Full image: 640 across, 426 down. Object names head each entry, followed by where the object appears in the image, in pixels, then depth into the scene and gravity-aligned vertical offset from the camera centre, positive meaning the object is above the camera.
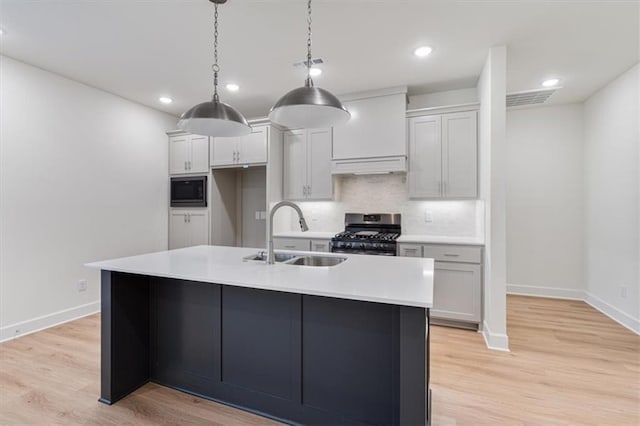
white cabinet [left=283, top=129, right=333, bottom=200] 4.14 +0.67
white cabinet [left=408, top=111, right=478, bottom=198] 3.52 +0.68
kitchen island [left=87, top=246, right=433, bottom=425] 1.52 -0.73
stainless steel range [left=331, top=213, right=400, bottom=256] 3.57 -0.26
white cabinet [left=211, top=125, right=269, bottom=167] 4.20 +0.90
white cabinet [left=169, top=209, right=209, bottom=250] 4.51 -0.21
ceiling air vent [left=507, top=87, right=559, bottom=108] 3.80 +1.51
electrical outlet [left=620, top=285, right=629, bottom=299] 3.36 -0.84
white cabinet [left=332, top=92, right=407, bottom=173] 3.73 +0.96
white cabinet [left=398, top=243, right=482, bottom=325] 3.21 -0.71
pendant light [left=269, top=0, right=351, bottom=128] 1.76 +0.64
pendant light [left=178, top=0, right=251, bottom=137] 2.05 +0.64
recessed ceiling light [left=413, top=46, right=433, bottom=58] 2.84 +1.53
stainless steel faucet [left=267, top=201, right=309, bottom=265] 2.09 -0.10
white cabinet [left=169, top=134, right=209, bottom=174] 4.54 +0.89
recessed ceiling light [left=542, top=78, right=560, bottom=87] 3.50 +1.53
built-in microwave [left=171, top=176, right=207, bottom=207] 4.50 +0.33
